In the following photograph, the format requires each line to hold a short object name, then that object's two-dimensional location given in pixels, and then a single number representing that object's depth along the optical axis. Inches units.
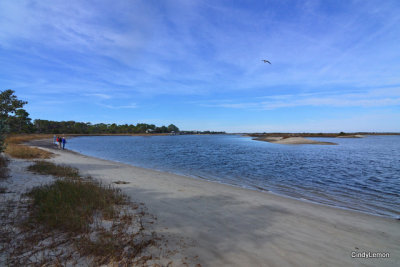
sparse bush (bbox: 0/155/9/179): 408.0
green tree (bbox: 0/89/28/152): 448.8
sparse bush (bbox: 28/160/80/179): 478.3
